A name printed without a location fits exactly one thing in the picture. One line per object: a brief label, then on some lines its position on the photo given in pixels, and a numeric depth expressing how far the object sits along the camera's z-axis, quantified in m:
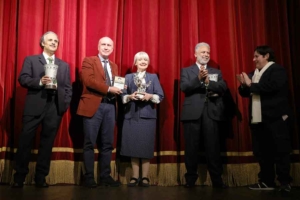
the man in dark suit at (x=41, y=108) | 3.15
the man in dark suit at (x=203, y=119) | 3.37
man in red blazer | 3.28
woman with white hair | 3.39
